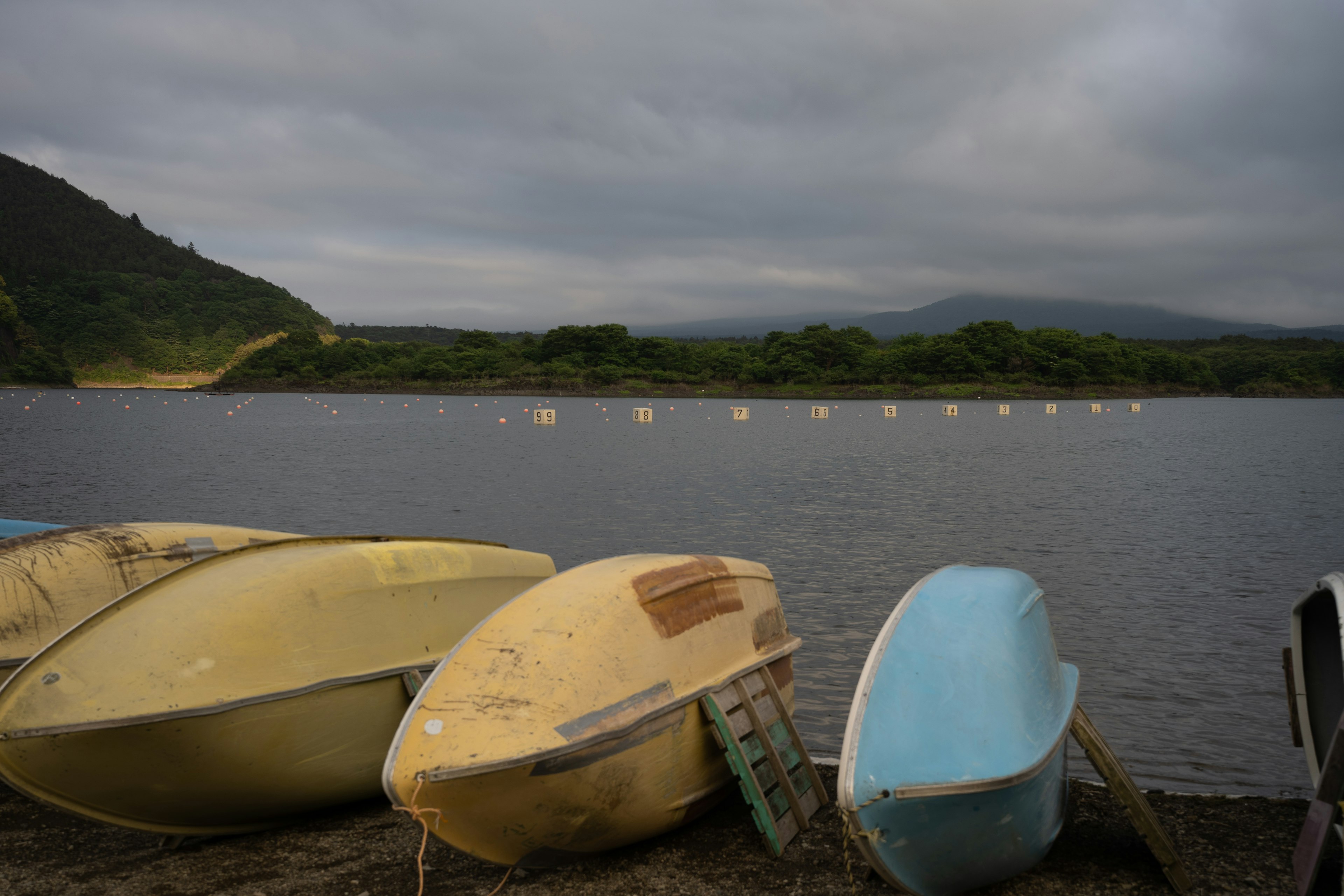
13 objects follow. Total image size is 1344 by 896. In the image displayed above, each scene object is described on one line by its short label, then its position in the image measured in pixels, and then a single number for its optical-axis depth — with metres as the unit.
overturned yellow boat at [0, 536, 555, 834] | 4.84
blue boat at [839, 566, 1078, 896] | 4.39
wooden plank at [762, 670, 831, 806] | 6.06
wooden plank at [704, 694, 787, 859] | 5.34
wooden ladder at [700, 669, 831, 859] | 5.42
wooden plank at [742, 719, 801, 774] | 5.96
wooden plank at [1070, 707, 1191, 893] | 5.23
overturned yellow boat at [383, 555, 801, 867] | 4.33
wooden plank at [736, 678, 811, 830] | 5.67
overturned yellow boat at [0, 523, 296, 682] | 6.14
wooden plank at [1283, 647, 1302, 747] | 6.22
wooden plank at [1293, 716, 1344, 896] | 4.28
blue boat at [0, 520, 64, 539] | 9.12
